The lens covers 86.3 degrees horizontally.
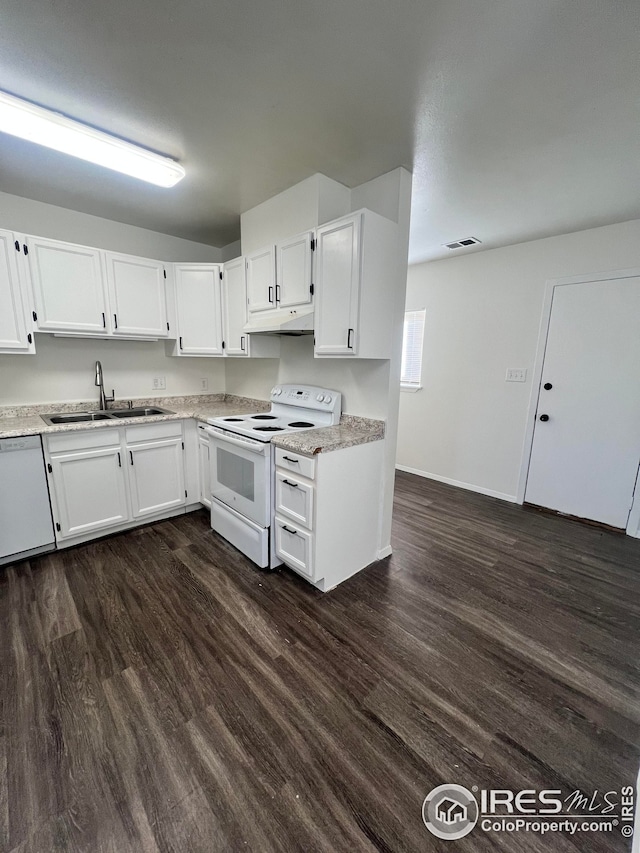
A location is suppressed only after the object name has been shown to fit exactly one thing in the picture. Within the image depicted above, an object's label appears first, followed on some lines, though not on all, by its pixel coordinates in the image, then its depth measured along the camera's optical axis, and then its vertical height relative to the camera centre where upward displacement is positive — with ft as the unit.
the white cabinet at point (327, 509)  6.59 -3.01
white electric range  7.47 -2.31
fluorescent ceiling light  5.45 +3.74
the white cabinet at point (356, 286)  6.53 +1.51
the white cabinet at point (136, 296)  9.21 +1.68
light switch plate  11.37 -0.28
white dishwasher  7.34 -3.20
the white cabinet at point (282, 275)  7.54 +2.02
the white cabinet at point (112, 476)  8.07 -3.05
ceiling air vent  10.81 +3.87
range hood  7.59 +0.87
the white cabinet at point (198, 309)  10.26 +1.50
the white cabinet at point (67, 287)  8.09 +1.69
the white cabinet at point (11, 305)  7.62 +1.11
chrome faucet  9.84 -0.81
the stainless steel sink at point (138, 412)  10.24 -1.67
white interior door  9.54 -1.07
